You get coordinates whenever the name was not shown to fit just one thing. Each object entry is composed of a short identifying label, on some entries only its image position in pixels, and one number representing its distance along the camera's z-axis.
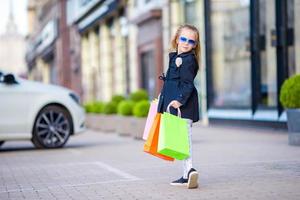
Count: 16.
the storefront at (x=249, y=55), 15.94
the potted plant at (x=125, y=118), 16.43
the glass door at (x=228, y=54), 18.62
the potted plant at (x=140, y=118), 15.38
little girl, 6.98
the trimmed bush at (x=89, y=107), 22.75
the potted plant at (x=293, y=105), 11.37
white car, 12.77
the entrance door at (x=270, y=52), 15.91
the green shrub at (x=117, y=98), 19.67
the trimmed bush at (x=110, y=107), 19.44
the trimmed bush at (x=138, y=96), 17.14
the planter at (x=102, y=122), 18.70
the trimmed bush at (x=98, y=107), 20.95
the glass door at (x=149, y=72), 25.98
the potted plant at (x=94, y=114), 20.88
